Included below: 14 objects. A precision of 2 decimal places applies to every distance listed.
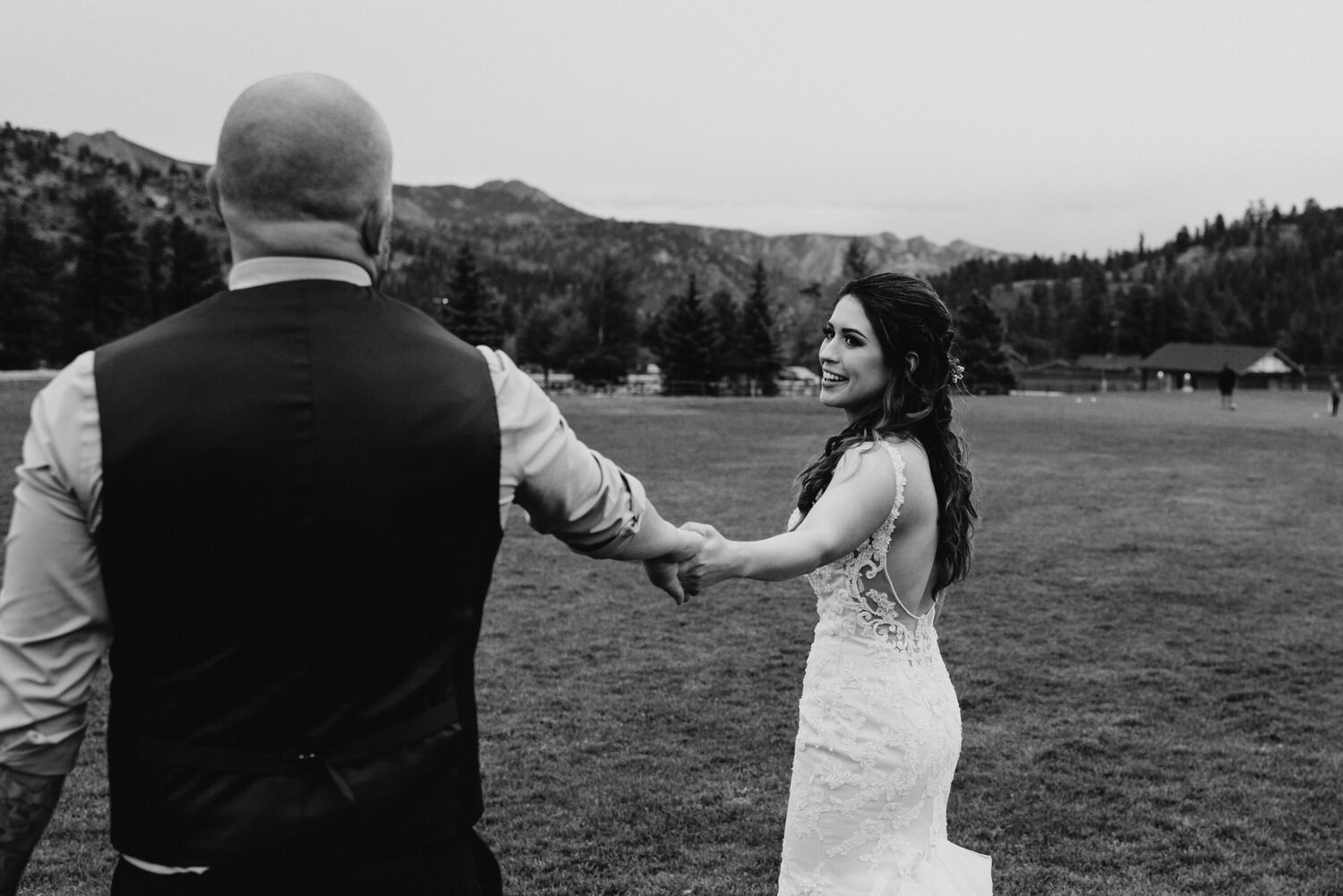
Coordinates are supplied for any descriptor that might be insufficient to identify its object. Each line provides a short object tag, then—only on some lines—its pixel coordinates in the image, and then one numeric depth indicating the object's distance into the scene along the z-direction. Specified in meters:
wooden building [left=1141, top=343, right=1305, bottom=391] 112.75
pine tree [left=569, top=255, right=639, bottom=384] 90.06
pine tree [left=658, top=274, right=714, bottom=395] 75.56
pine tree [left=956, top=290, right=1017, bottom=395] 83.00
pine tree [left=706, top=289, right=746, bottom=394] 76.94
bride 3.54
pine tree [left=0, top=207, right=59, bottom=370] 78.88
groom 1.93
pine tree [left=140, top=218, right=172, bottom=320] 104.19
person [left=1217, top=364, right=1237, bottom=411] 58.59
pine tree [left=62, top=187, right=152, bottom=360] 90.62
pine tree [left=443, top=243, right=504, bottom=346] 75.81
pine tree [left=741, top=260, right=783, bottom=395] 78.56
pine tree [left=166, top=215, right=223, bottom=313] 101.88
